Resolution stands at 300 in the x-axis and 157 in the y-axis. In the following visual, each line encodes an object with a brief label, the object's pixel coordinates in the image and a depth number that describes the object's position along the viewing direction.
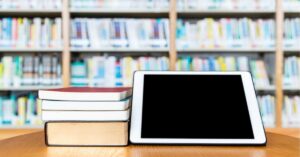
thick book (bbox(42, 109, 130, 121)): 0.75
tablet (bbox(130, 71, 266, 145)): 0.77
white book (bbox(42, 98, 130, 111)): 0.75
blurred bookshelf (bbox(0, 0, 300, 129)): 2.73
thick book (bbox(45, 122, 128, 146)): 0.75
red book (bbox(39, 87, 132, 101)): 0.75
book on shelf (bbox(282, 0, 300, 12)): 2.78
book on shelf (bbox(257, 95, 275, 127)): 2.78
